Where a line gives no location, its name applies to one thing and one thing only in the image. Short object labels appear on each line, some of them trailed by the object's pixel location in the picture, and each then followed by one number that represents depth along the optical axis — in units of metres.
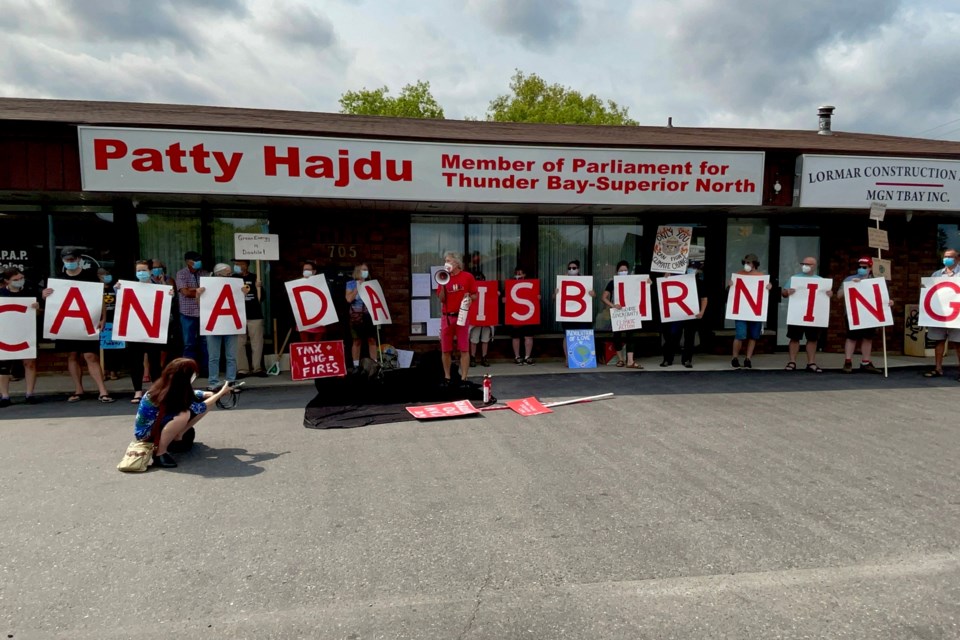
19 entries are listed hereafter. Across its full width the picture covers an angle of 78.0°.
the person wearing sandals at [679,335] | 10.66
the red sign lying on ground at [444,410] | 7.02
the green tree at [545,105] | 43.91
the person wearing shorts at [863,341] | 10.20
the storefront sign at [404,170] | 8.51
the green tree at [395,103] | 44.56
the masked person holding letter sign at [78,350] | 8.05
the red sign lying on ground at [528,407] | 7.32
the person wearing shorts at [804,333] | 10.21
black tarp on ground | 7.04
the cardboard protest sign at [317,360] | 9.22
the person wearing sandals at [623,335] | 10.55
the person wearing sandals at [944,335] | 9.70
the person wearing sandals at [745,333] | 10.50
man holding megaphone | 8.84
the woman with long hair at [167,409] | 5.34
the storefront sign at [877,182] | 10.18
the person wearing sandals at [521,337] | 11.09
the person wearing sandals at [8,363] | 7.88
